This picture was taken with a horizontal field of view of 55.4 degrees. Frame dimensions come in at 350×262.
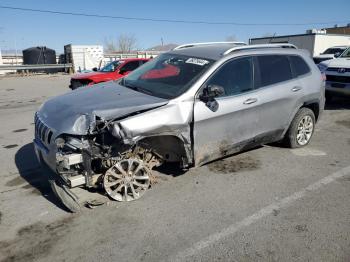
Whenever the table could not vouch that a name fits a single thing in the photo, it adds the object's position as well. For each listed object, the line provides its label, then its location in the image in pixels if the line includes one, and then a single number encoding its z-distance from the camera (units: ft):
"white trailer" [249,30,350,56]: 105.29
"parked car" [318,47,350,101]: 30.04
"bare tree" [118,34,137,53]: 295.30
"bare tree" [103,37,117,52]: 299.79
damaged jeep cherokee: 12.01
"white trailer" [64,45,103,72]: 108.47
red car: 41.60
